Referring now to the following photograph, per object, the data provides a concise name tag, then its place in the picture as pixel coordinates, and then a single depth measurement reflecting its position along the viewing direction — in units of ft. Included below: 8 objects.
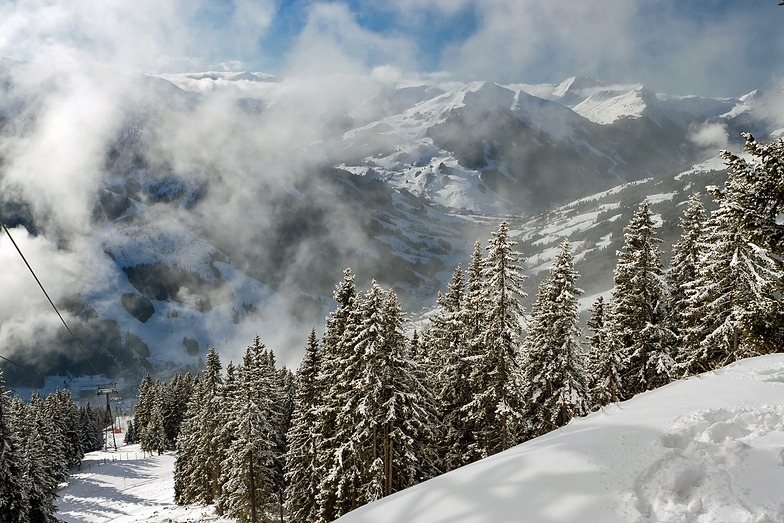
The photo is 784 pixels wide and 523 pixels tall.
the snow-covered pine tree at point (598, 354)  72.90
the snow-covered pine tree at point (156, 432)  257.14
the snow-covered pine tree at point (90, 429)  294.00
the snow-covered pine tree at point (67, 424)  221.87
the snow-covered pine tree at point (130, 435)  342.54
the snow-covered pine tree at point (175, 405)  258.57
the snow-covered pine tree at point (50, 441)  171.73
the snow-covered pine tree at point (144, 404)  277.85
